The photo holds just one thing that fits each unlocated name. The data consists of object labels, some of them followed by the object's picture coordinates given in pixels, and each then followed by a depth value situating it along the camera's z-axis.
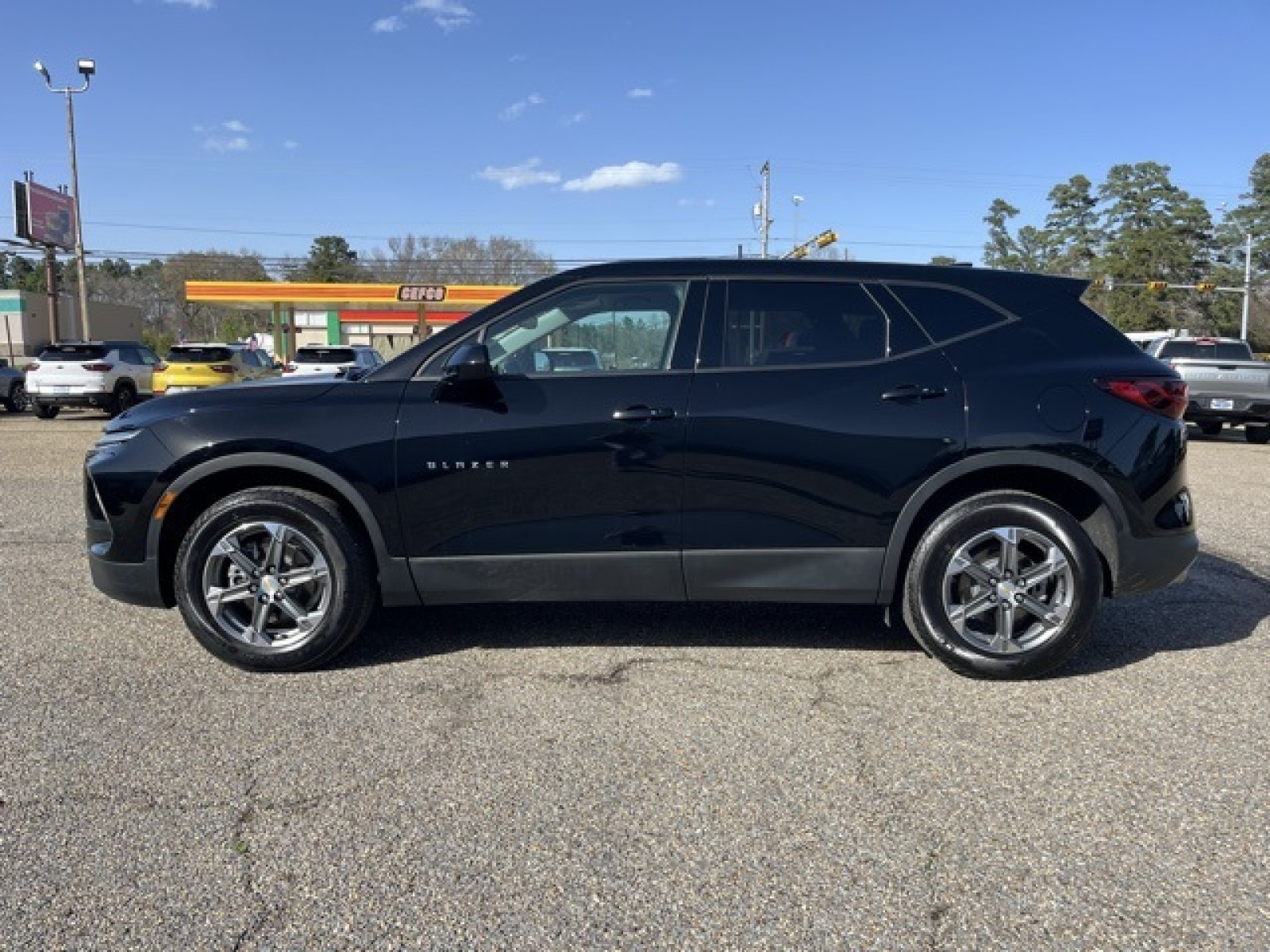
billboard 43.41
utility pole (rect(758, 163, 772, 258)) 50.84
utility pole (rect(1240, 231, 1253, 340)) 55.31
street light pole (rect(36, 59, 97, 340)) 33.03
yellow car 18.22
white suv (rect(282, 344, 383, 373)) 17.88
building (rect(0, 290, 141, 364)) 62.31
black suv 3.90
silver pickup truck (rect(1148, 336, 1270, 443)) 14.96
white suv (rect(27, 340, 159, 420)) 17.80
